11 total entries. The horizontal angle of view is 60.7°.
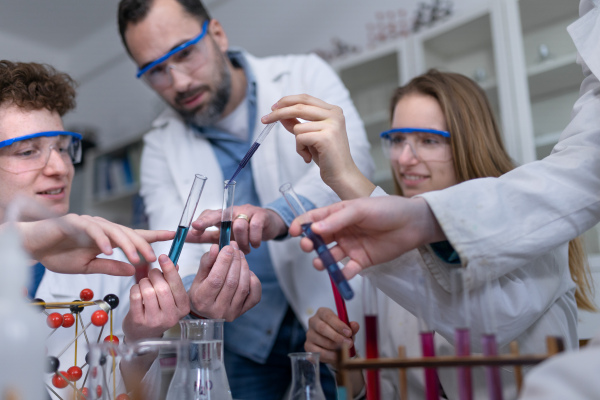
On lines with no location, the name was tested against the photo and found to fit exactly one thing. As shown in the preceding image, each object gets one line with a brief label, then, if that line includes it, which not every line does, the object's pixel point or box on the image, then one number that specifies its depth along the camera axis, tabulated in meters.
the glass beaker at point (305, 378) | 0.94
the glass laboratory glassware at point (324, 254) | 0.85
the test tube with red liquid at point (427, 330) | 0.71
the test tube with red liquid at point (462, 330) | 0.67
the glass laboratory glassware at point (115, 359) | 0.75
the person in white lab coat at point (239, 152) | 1.74
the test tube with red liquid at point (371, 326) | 0.76
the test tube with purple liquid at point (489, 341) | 0.66
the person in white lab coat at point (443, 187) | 1.01
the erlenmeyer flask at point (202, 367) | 0.87
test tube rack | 0.64
